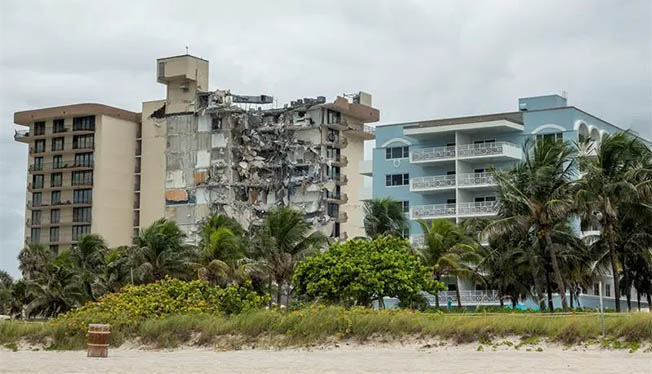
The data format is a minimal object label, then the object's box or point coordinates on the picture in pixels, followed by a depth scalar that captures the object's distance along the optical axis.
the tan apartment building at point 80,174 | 107.94
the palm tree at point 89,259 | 62.56
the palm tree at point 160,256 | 56.38
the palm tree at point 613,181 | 41.62
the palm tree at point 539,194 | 42.88
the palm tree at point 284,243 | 54.94
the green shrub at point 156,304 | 31.78
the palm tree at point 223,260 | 54.48
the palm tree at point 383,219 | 57.91
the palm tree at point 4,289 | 82.56
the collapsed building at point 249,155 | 101.50
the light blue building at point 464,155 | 66.31
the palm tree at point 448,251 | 52.91
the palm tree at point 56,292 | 63.28
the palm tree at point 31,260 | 79.12
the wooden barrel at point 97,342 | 26.78
